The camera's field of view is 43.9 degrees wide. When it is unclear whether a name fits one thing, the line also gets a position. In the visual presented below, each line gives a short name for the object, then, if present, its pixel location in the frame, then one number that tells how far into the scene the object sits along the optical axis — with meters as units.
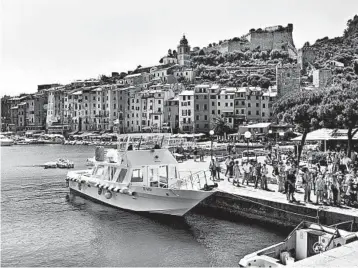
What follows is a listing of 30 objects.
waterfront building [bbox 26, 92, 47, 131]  126.93
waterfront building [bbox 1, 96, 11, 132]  135.25
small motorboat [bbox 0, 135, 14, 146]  102.12
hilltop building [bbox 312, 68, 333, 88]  96.56
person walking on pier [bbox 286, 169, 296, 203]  16.86
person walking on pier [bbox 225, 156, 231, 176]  23.85
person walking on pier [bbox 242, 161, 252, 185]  21.48
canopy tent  29.78
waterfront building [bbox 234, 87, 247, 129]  83.75
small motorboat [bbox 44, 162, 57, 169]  45.12
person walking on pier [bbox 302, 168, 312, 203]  16.72
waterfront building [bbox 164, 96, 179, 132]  88.69
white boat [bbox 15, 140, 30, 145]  106.71
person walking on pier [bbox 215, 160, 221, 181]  23.11
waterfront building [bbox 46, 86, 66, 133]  118.44
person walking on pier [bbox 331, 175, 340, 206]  16.08
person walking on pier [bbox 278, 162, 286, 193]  19.02
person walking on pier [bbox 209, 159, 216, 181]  22.89
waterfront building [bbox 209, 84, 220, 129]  84.88
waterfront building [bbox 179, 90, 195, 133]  84.75
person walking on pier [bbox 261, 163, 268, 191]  20.00
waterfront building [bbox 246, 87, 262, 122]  83.38
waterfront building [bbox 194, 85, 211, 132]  84.88
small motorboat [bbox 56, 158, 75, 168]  44.76
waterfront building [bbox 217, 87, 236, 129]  84.00
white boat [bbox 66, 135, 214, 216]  19.34
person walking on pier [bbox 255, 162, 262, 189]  20.51
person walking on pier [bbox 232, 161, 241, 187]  21.28
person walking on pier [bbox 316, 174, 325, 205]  16.31
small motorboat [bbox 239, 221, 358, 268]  11.88
